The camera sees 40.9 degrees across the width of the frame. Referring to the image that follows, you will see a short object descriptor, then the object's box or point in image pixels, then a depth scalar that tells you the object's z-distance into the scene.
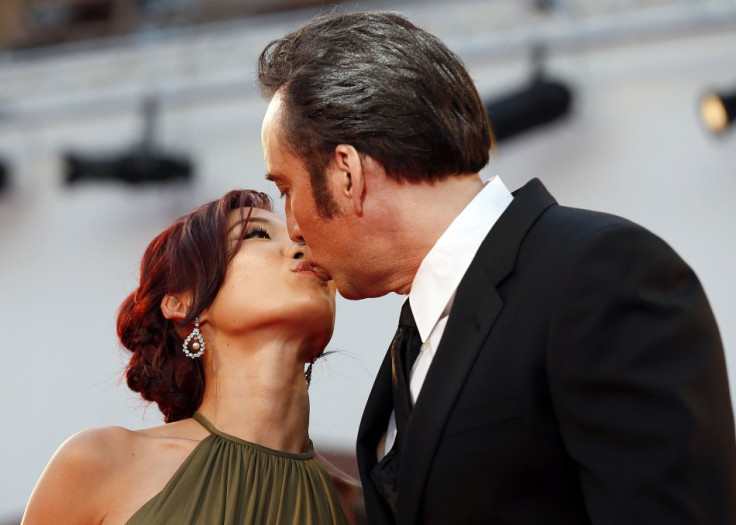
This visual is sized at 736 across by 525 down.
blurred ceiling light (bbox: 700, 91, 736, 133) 5.10
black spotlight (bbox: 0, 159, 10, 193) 7.62
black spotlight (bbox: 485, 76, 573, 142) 5.79
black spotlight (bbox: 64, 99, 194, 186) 6.83
